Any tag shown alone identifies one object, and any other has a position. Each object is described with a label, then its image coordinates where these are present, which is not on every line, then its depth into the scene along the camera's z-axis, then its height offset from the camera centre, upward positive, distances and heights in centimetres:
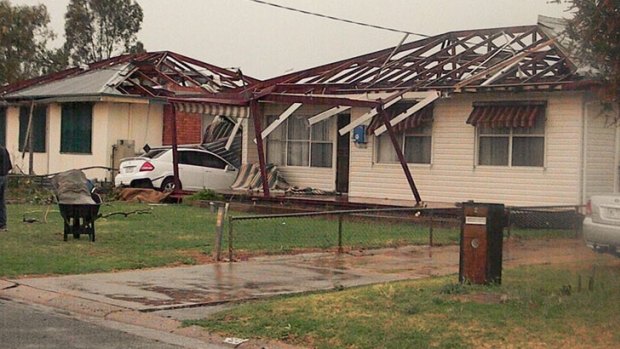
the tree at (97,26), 5731 +808
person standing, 1777 -35
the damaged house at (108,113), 3106 +164
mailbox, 1162 -88
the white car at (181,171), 2811 -22
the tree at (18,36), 4491 +586
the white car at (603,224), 1427 -74
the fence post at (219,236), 1515 -112
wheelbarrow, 1661 -98
